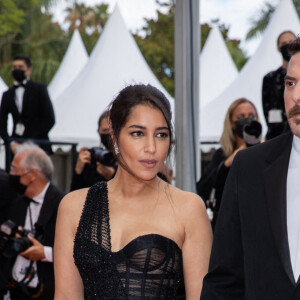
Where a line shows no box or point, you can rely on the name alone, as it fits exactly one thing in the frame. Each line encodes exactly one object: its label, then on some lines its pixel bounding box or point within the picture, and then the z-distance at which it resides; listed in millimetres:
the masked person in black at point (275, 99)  4820
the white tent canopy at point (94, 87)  13617
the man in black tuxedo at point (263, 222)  2109
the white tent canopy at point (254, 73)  13633
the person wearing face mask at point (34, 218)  4899
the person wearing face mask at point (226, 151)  4492
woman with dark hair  2811
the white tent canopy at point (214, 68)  19578
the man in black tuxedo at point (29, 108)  8453
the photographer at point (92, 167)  5062
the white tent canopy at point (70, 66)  20453
